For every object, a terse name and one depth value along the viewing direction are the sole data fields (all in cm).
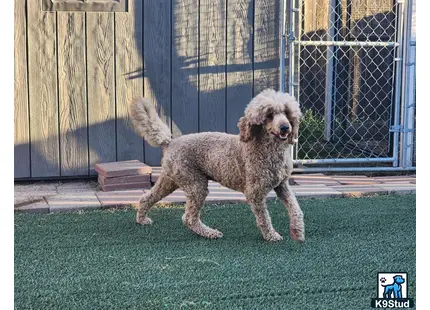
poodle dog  310
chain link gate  602
